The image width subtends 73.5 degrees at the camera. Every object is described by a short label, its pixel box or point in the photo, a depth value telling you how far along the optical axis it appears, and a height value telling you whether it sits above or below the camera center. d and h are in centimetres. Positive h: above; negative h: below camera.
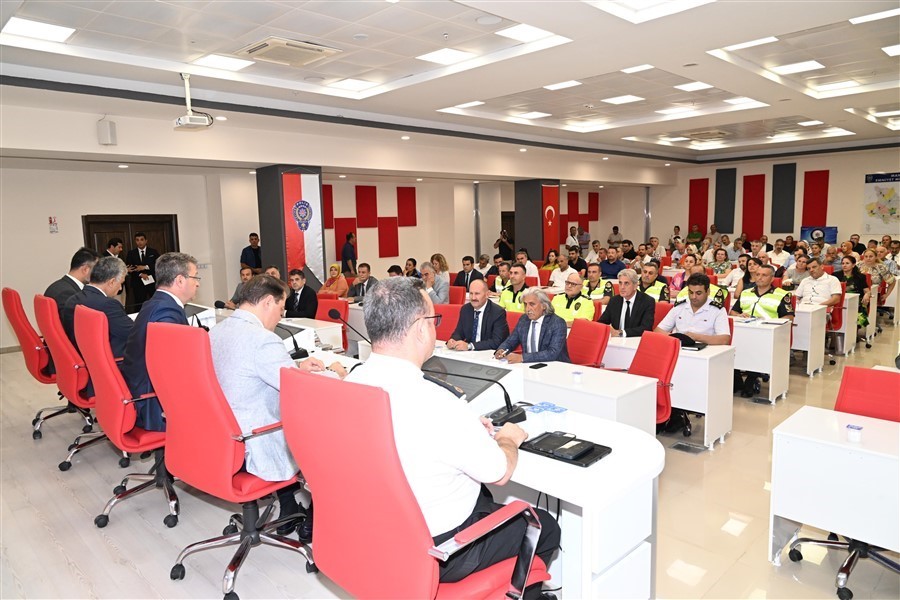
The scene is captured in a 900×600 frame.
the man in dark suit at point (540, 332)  454 -86
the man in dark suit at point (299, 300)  720 -89
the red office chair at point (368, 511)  161 -83
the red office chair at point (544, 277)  1121 -105
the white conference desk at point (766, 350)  570 -129
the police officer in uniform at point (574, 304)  598 -84
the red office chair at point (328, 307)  659 -91
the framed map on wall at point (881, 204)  1503 +25
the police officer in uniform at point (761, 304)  614 -93
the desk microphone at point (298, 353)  373 -79
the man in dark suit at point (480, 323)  521 -89
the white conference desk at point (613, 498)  190 -90
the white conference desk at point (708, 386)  464 -132
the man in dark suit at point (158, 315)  345 -51
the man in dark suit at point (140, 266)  1051 -65
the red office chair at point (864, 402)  286 -96
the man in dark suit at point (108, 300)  423 -52
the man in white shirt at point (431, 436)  174 -61
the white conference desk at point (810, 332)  668 -130
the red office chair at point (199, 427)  258 -89
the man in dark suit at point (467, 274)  943 -82
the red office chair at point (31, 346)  505 -96
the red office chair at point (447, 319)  591 -94
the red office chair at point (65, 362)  424 -92
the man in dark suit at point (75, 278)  527 -44
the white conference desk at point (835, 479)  264 -121
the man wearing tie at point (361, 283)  872 -85
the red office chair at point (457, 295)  805 -97
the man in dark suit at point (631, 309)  577 -87
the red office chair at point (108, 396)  328 -91
